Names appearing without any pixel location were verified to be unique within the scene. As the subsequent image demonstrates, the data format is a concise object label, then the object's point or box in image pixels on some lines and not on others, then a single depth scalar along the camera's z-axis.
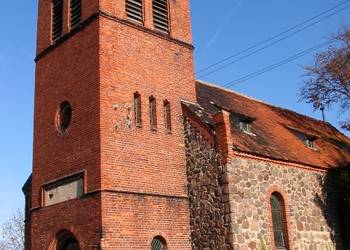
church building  16.64
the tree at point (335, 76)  25.58
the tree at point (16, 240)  54.81
